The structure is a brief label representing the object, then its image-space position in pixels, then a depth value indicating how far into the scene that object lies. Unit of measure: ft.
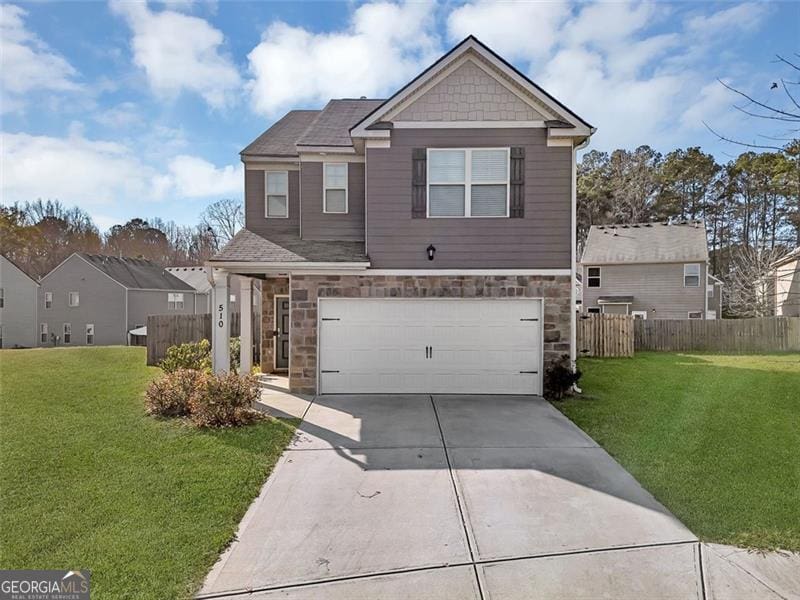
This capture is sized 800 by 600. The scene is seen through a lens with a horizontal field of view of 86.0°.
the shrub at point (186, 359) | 30.53
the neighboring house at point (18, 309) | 91.25
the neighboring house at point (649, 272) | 74.28
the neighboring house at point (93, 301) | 88.84
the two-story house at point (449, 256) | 28.68
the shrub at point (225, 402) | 21.40
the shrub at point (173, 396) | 23.17
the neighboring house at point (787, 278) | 63.05
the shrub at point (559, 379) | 28.27
